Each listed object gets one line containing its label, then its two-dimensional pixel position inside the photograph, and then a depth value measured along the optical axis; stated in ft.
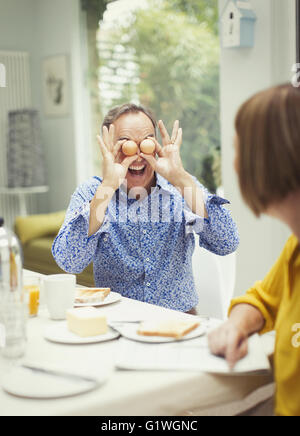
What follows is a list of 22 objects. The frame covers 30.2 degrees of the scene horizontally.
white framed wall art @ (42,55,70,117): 18.85
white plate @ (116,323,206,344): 3.61
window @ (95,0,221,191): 14.23
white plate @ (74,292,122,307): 4.69
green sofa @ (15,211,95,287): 15.21
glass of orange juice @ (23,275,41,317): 4.49
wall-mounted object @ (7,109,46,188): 18.48
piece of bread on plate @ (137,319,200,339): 3.67
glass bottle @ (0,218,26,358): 3.51
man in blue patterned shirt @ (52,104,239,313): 5.68
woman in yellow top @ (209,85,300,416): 3.03
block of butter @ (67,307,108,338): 3.80
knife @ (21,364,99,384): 3.04
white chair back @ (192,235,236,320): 6.62
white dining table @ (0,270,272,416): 2.81
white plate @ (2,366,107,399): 2.86
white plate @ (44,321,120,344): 3.69
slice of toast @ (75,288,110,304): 4.75
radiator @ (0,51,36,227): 19.79
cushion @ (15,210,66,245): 16.16
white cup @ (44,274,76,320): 4.38
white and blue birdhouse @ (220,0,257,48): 10.37
